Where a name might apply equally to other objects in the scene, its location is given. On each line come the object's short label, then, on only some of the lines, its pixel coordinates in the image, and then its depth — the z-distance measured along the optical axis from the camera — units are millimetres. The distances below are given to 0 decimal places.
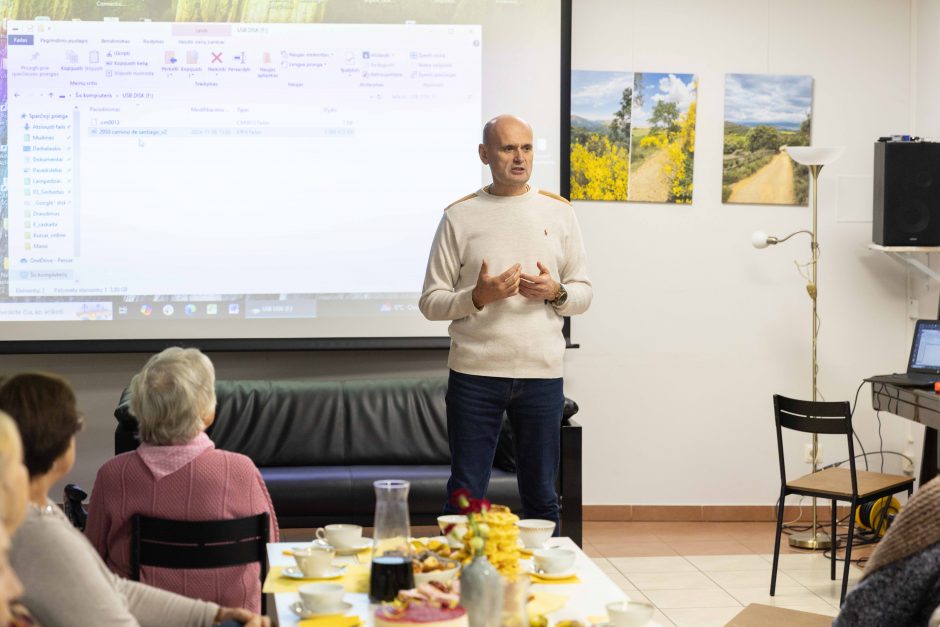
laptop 5322
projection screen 5332
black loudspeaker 5496
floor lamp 5465
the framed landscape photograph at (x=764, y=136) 5887
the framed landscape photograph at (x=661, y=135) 5824
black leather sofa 5254
